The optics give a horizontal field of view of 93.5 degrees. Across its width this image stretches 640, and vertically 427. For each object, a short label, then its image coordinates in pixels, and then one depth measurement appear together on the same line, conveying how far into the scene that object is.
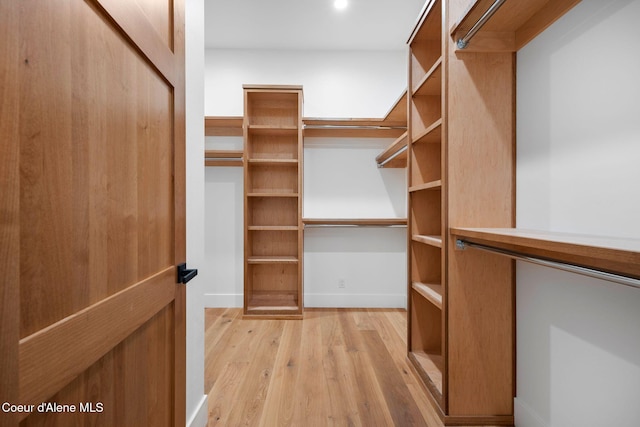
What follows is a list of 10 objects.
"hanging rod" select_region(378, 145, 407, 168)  2.62
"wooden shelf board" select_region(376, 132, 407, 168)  2.53
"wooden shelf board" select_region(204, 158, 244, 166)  3.24
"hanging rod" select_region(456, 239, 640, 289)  0.77
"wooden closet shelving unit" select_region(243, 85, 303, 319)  3.20
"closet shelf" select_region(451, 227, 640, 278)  0.73
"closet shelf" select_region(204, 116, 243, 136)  3.08
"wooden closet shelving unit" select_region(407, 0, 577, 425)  1.51
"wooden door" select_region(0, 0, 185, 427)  0.44
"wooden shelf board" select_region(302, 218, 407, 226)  2.99
